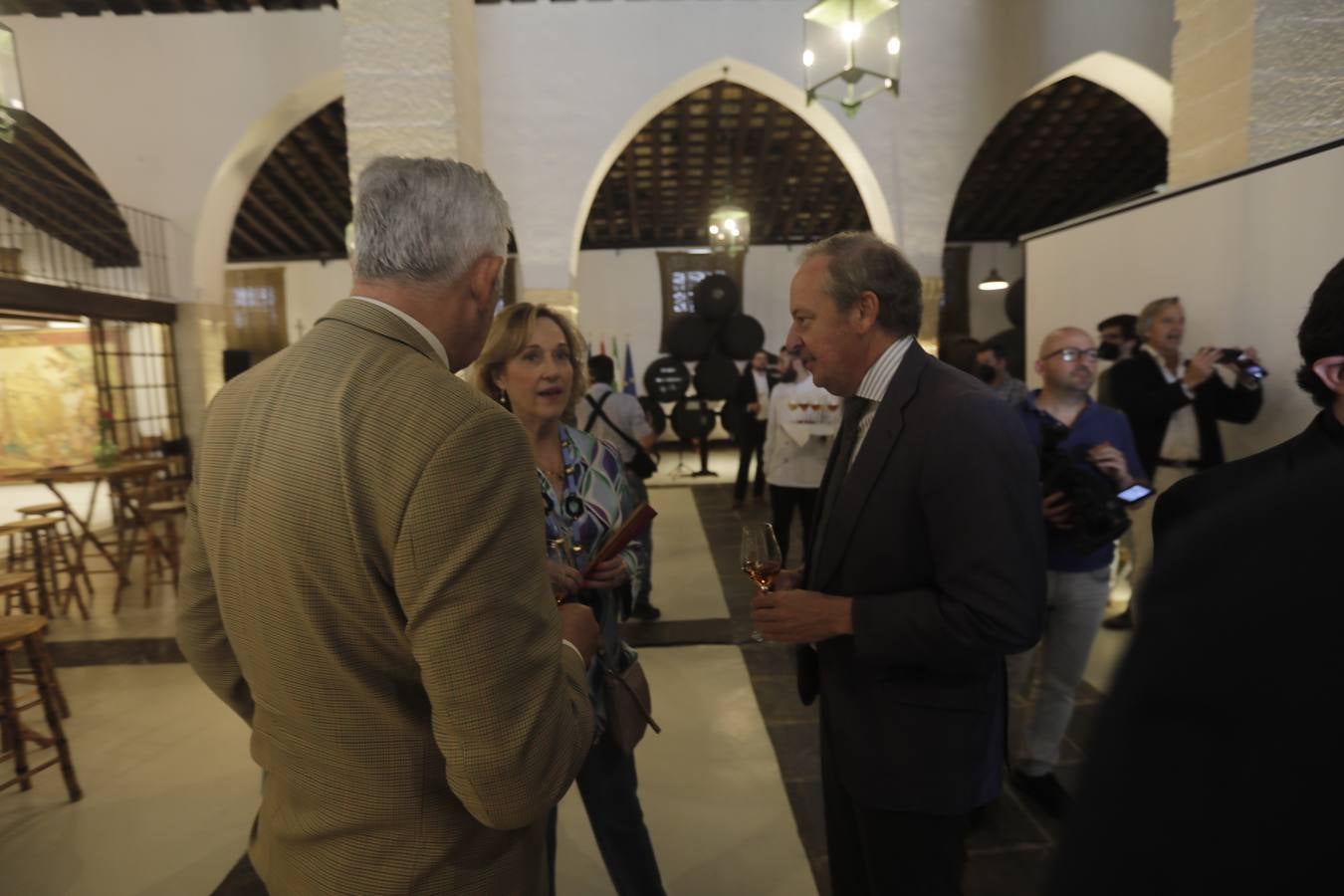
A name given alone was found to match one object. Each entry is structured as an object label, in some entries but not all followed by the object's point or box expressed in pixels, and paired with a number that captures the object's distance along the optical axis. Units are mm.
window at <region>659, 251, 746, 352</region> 14625
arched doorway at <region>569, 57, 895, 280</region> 7770
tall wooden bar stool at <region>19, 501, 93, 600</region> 5496
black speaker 9289
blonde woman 1862
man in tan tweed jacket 891
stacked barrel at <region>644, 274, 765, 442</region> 12112
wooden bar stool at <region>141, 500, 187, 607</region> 5754
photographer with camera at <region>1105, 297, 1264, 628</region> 3107
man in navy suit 1335
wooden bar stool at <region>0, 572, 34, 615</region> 3494
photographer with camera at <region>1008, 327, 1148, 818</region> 2555
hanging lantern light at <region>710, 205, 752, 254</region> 8406
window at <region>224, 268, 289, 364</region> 14977
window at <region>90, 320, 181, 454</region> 9148
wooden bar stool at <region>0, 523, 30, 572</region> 4863
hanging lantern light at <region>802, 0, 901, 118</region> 4938
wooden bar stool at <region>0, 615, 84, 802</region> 2941
